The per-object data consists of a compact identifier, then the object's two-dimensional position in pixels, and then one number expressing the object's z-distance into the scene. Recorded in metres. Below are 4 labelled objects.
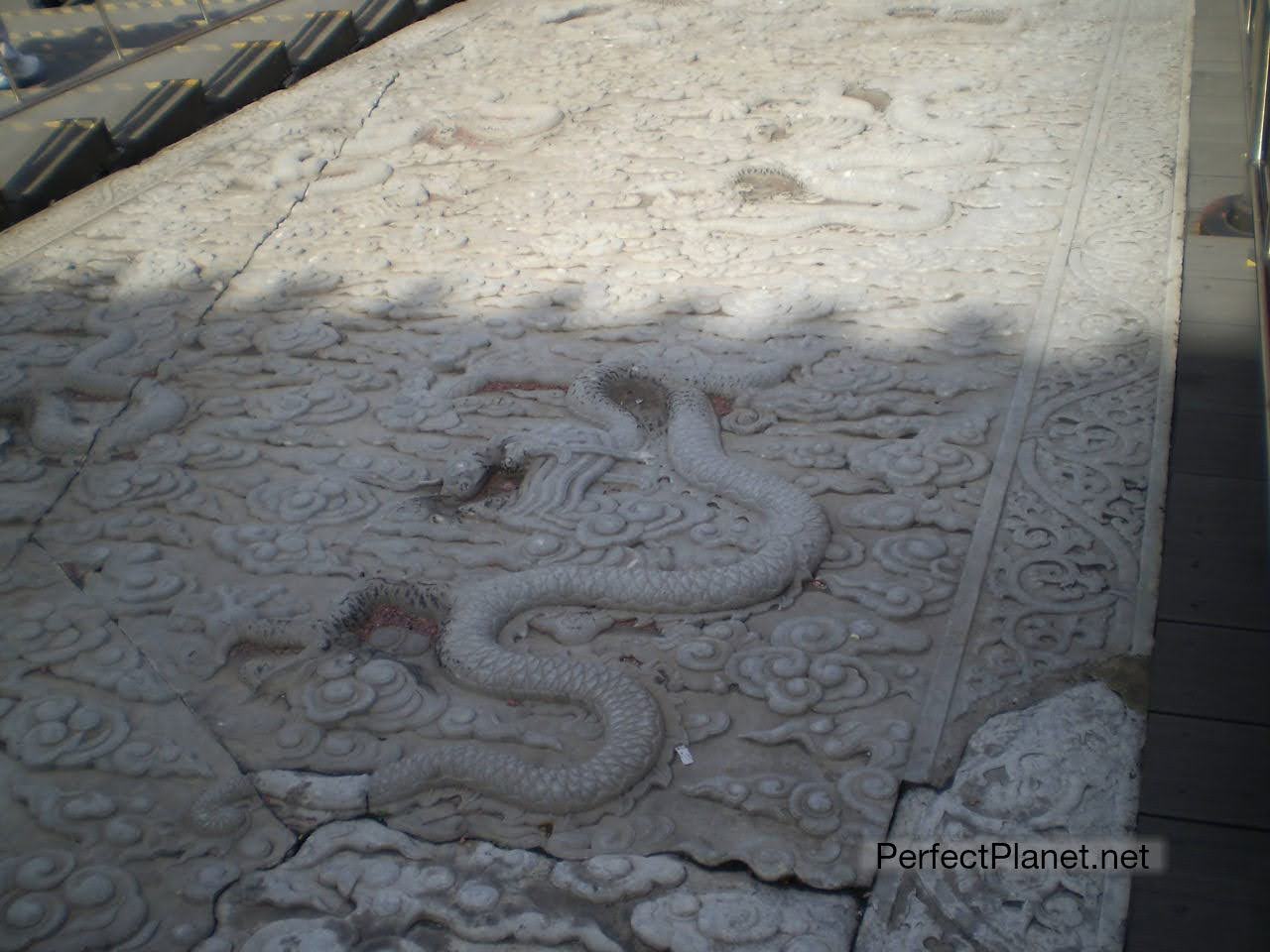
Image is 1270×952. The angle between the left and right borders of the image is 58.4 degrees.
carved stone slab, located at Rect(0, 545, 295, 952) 1.71
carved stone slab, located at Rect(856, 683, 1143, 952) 1.59
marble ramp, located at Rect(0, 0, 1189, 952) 1.77
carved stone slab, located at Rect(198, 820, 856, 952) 1.64
